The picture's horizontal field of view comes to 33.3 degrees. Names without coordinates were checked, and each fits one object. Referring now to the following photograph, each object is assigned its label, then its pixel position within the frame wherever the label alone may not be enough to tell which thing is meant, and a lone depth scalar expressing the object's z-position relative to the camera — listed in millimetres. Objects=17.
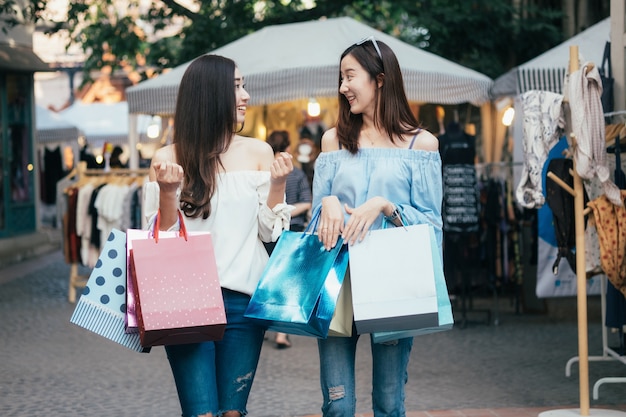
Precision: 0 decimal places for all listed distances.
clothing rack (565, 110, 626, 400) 6754
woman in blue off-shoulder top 3748
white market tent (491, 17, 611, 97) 10211
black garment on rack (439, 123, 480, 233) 9773
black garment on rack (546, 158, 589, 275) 6625
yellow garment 6250
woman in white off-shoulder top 3717
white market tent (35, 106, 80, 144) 25389
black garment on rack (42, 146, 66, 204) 26047
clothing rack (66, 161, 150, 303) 12477
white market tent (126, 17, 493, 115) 10414
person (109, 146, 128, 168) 14344
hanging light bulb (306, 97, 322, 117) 11984
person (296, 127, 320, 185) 11125
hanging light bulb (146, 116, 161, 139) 13383
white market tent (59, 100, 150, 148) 27953
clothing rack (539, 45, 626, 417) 6023
